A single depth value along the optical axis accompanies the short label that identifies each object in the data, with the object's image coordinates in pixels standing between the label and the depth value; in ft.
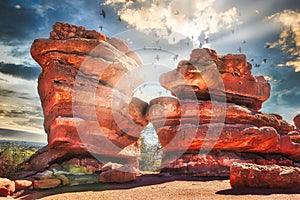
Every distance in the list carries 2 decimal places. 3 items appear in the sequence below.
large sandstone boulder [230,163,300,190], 39.83
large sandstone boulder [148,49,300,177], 73.61
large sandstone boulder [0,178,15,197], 40.48
